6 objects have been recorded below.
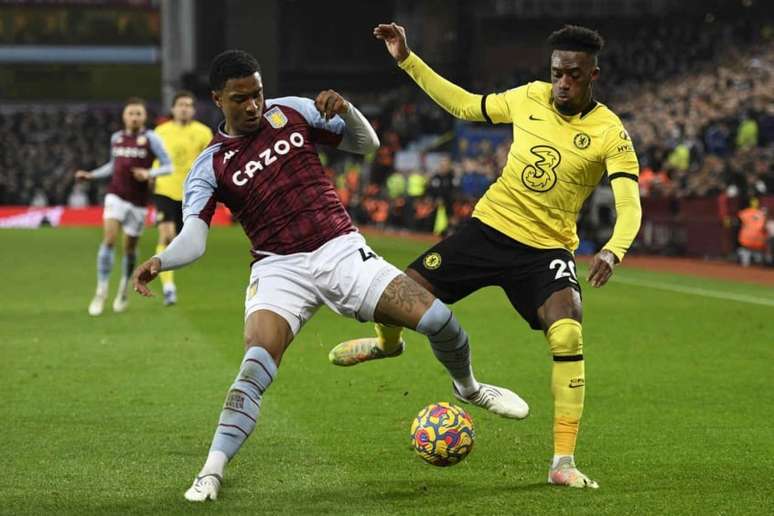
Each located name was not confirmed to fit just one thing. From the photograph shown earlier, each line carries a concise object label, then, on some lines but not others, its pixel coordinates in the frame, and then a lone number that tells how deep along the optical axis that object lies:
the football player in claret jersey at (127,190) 32.22
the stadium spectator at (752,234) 46.34
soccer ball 14.54
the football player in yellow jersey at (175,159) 34.34
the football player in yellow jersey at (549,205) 14.58
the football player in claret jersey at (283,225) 14.09
